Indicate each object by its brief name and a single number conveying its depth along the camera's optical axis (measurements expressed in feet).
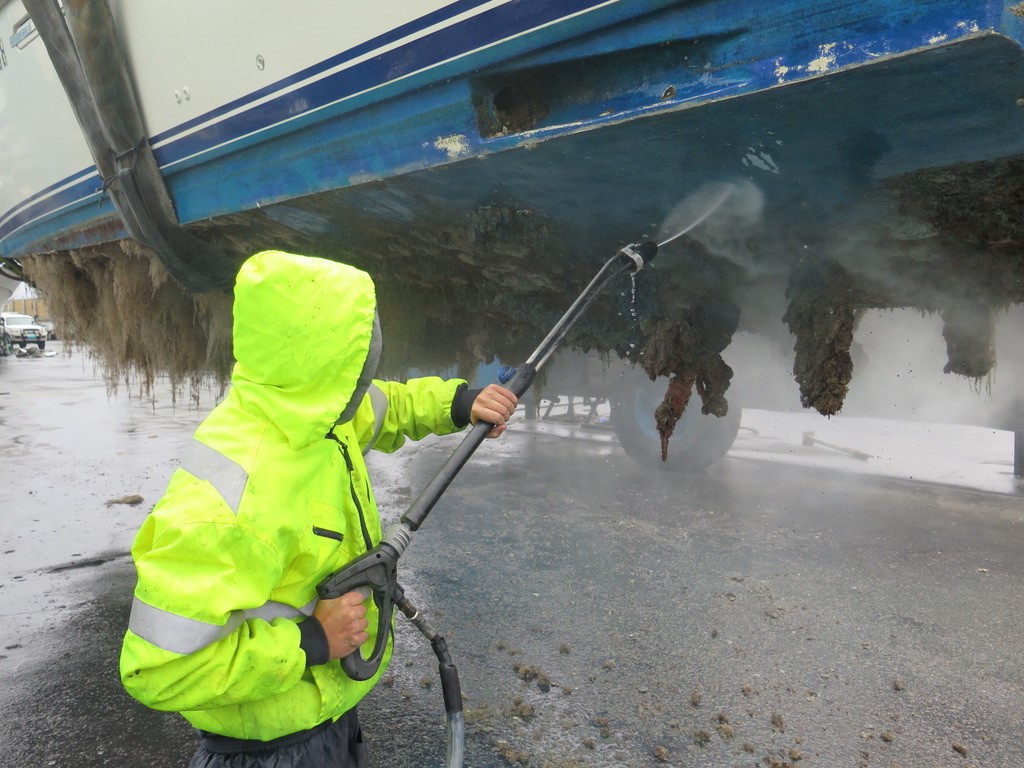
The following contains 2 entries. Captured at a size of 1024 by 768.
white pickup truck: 71.15
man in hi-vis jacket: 3.29
